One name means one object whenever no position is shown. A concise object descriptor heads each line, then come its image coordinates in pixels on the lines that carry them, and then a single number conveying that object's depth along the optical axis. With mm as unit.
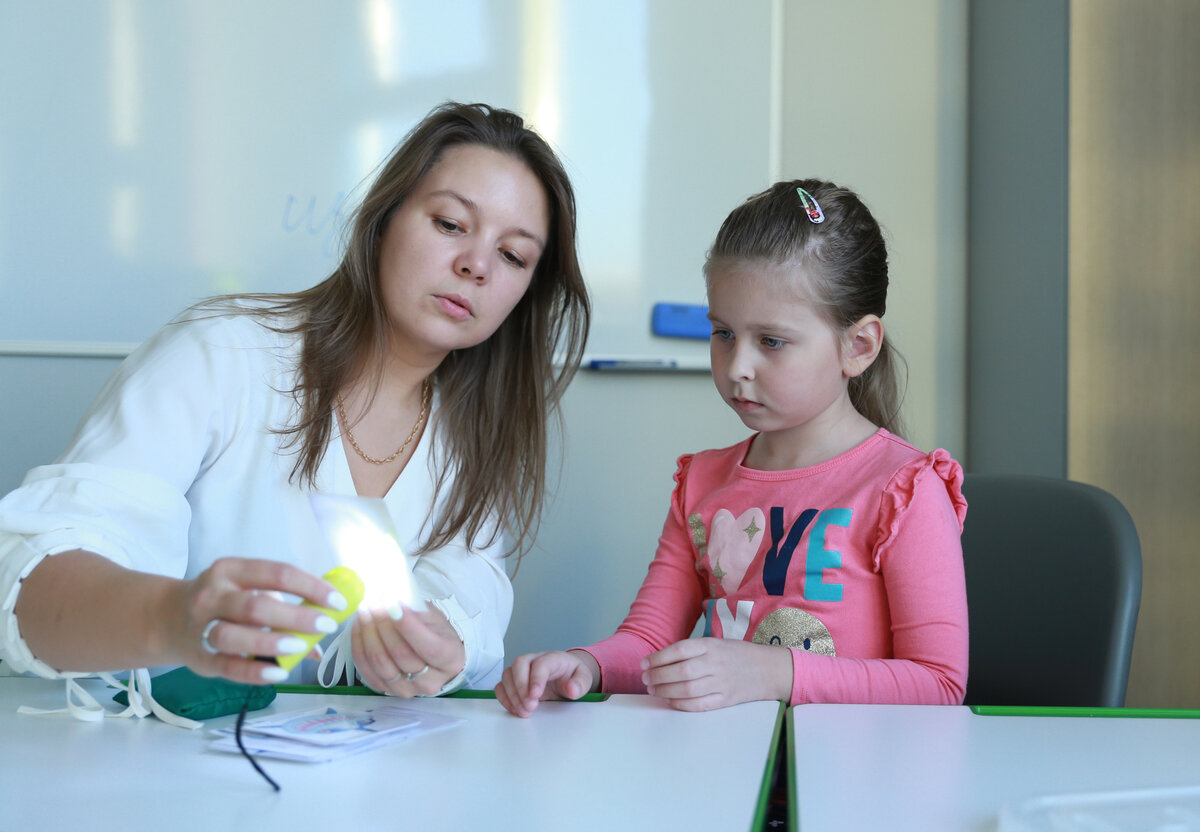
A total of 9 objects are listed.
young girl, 984
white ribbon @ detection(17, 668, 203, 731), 766
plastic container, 532
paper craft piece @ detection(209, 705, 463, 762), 672
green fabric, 759
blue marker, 1900
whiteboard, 1673
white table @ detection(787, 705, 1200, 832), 565
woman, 845
